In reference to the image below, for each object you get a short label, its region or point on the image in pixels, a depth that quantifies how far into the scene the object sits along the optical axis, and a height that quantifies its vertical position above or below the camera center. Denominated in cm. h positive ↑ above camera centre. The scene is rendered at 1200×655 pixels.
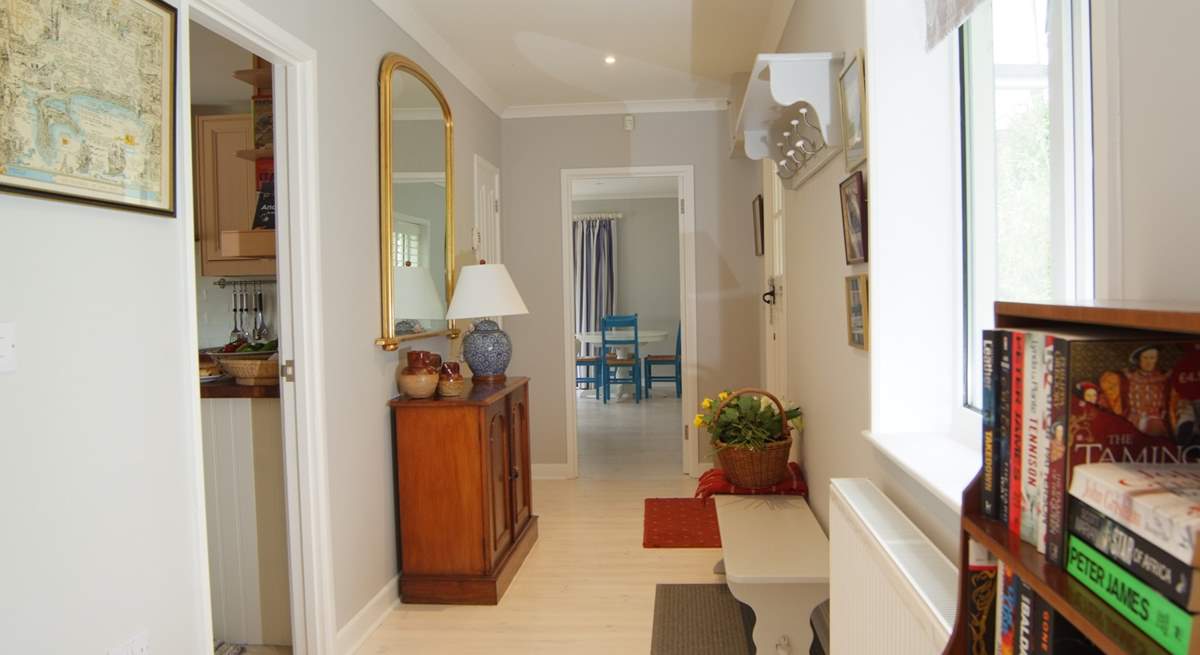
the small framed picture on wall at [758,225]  446 +55
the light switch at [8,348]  133 -4
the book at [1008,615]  73 -31
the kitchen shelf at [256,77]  278 +95
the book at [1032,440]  70 -13
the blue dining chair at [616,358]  844 -49
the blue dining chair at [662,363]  861 -59
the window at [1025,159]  115 +27
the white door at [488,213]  444 +68
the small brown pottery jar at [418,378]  301 -24
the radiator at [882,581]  111 -47
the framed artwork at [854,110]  184 +53
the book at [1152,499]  50 -15
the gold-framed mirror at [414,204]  296 +52
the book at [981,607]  83 -34
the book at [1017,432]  73 -13
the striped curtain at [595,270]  962 +61
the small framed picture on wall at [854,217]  187 +25
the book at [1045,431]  68 -12
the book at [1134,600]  50 -22
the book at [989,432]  78 -13
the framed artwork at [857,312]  185 +0
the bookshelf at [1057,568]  54 -24
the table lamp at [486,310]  332 +4
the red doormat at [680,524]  365 -114
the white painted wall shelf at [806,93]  209 +67
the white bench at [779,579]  210 -76
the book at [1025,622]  70 -31
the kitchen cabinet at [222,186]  333 +64
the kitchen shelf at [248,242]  292 +33
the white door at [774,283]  377 +16
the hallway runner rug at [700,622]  255 -116
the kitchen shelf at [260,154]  291 +68
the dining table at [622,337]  860 -25
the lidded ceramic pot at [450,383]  302 -27
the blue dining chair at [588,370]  855 -68
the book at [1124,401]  63 -8
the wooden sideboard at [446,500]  292 -74
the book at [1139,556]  50 -19
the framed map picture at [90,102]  134 +46
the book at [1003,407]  75 -10
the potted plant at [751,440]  278 -49
